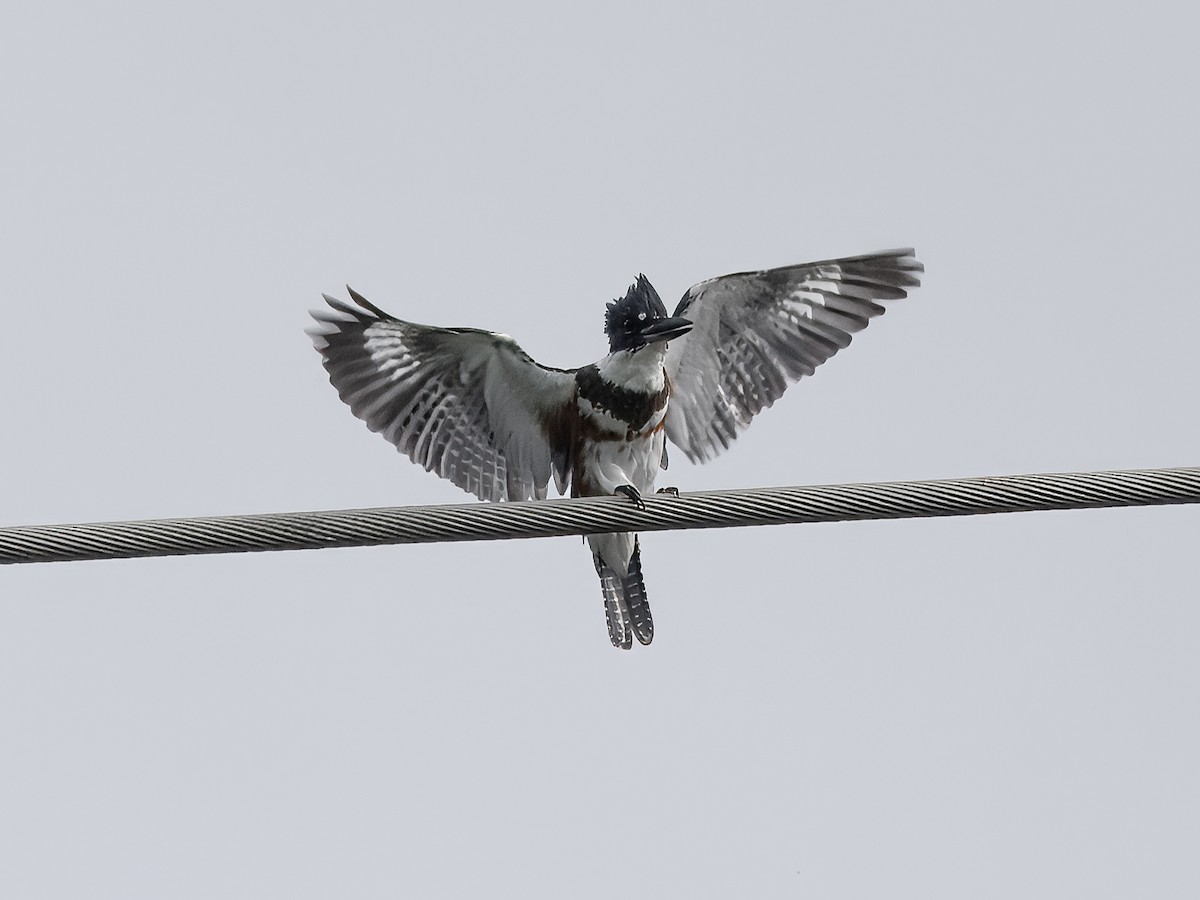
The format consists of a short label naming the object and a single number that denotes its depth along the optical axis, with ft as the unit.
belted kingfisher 40.93
